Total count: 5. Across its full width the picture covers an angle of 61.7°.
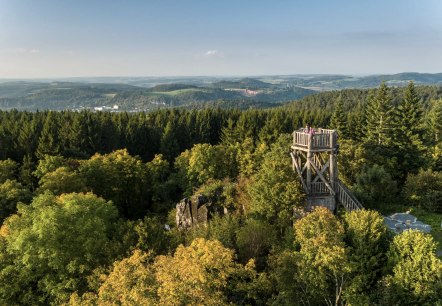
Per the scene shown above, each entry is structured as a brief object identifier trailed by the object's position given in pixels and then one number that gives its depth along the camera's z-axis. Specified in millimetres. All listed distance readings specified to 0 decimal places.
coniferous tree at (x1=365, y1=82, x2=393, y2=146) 58597
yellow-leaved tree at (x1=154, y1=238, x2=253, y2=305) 16953
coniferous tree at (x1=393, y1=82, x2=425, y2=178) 55019
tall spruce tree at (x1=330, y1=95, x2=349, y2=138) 73375
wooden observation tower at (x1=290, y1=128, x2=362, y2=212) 27750
